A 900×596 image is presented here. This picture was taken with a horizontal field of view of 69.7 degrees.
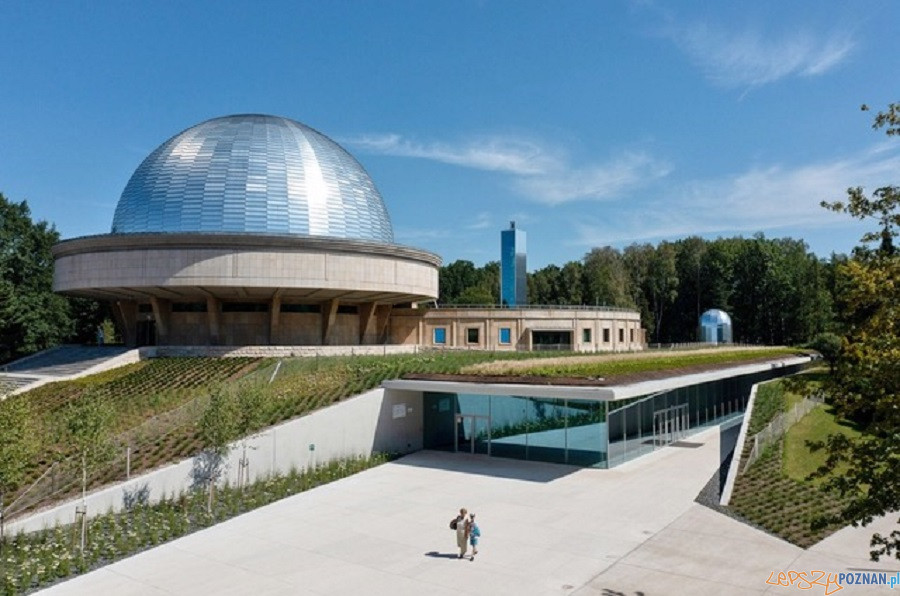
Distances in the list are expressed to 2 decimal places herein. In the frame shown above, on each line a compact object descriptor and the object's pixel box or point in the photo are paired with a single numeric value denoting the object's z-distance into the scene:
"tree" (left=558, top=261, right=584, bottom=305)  91.44
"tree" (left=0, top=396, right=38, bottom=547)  15.11
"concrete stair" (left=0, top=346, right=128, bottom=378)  37.34
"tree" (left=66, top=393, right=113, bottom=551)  16.45
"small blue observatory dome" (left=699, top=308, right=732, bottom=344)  77.81
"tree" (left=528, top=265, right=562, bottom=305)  97.00
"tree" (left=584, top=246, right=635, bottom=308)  84.88
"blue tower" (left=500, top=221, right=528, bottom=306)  56.25
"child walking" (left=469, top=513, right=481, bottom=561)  14.27
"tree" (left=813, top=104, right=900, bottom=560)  8.22
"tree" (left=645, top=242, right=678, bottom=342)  93.31
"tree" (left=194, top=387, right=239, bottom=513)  19.36
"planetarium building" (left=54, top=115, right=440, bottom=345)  36.00
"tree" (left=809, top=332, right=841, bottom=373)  52.78
